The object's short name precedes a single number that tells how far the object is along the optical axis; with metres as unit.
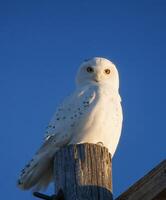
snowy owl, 7.38
